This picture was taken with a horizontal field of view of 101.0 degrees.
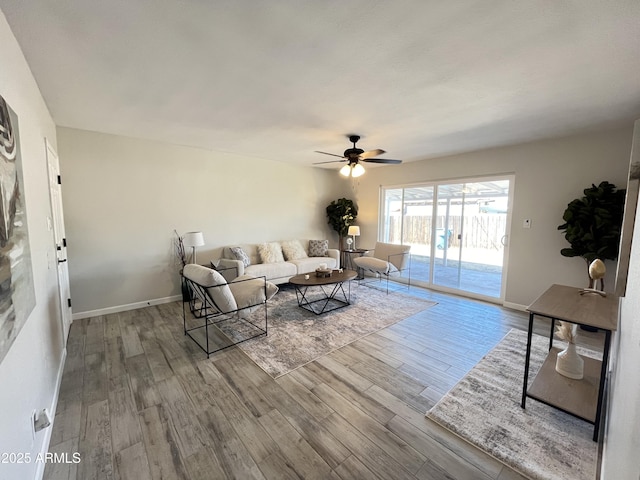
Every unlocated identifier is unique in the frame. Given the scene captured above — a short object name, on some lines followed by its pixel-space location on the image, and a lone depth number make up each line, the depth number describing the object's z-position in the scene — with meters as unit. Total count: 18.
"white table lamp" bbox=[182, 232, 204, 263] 4.04
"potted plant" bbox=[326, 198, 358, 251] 6.23
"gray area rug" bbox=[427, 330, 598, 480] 1.56
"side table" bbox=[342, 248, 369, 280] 6.46
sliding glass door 4.41
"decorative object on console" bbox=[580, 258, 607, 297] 2.13
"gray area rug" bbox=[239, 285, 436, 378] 2.72
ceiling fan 3.56
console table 1.64
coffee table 3.89
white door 2.68
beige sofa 4.46
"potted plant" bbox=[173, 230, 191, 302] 4.32
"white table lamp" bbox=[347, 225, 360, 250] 6.03
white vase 2.04
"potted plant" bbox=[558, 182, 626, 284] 3.06
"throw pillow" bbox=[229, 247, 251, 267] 4.67
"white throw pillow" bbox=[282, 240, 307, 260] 5.52
